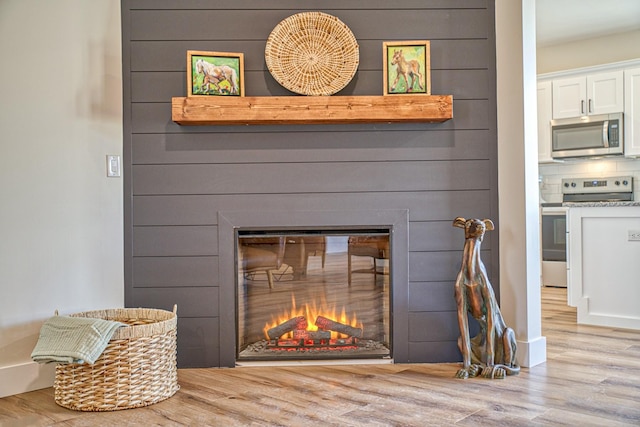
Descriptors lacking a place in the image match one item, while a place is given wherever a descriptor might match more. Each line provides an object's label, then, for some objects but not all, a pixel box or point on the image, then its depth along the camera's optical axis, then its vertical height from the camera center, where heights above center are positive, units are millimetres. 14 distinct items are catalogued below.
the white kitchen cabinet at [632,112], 5609 +936
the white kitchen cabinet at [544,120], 6199 +958
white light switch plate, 2938 +248
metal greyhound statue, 2771 -477
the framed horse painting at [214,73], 2895 +695
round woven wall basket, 2939 +806
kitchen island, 4023 -366
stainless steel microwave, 5719 +740
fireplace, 2998 -378
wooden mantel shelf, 2824 +502
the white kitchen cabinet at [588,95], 5730 +1160
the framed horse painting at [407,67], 2949 +728
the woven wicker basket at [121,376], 2367 -656
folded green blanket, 2281 -496
